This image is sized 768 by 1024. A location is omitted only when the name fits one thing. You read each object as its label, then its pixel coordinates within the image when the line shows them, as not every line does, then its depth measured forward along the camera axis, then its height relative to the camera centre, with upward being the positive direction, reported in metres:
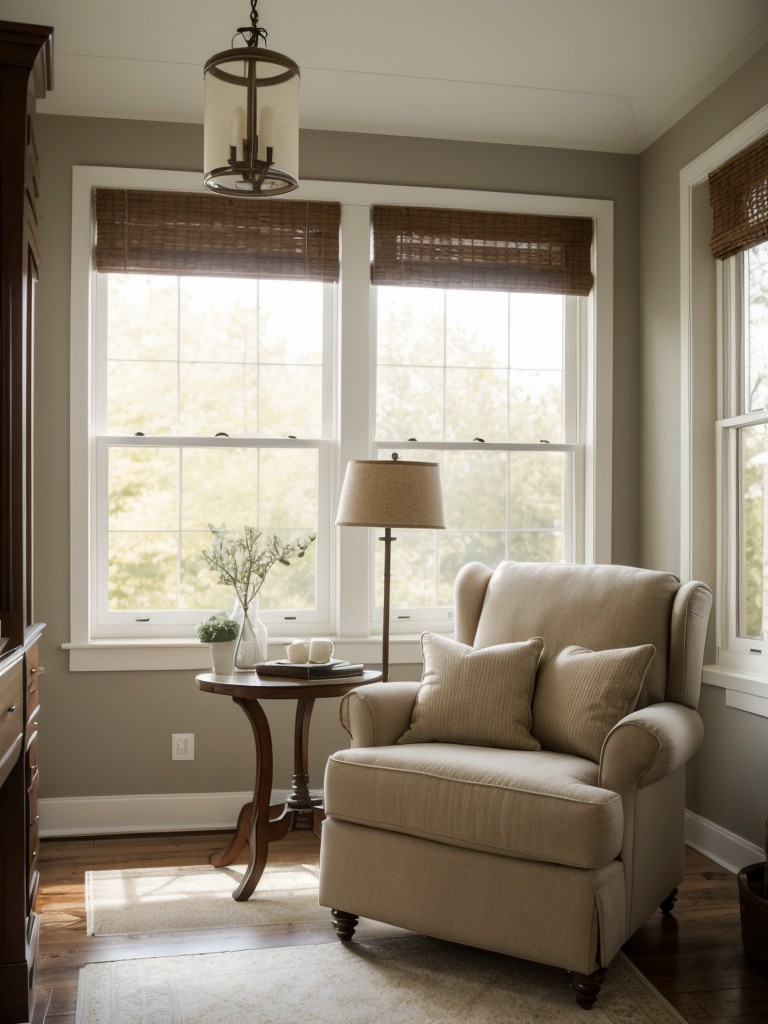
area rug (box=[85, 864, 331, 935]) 2.90 -1.21
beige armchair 2.39 -0.68
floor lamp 3.24 +0.06
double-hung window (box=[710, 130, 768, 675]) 3.37 +0.39
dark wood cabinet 2.29 +0.04
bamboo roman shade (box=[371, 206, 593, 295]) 4.00 +1.10
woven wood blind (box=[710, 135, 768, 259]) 3.27 +1.09
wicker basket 2.58 -1.08
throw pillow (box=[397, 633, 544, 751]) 2.86 -0.55
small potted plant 3.31 -0.43
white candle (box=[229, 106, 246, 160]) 2.21 +0.87
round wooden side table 3.09 -0.84
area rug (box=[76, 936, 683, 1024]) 2.34 -1.19
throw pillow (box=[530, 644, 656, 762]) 2.73 -0.52
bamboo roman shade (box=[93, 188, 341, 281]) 3.81 +1.10
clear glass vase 3.36 -0.44
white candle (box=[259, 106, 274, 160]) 2.21 +0.87
